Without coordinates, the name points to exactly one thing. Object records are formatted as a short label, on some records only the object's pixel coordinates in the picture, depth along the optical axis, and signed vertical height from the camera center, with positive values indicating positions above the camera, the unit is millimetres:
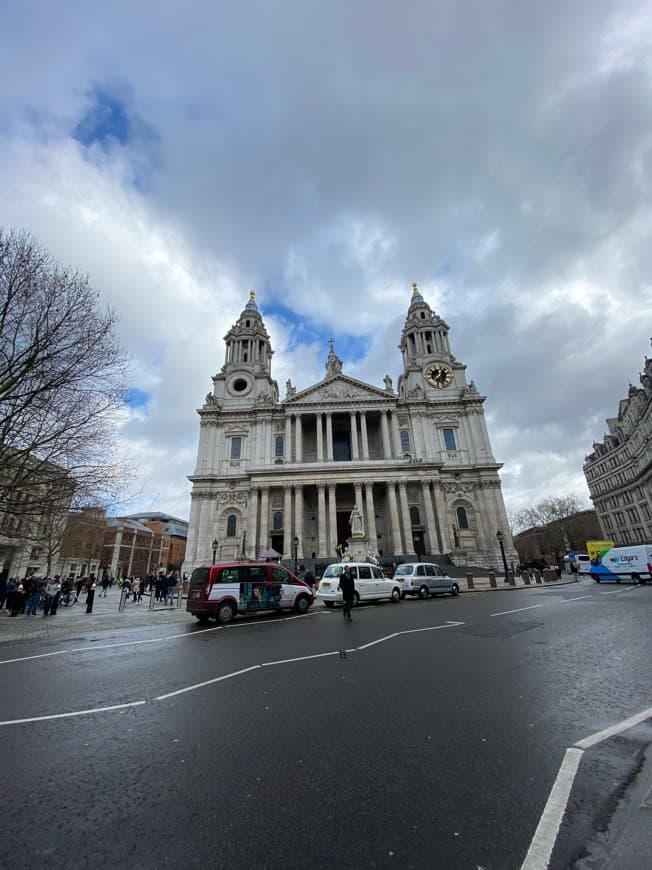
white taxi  15797 +6
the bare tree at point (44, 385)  11844 +6412
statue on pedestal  26906 +3945
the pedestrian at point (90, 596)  18062 -15
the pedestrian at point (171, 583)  22266 +498
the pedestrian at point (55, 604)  16923 -290
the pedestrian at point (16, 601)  16469 -101
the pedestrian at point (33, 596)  17047 +78
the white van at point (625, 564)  21500 +611
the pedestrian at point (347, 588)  11422 -66
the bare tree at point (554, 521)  63688 +9790
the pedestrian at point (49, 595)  16641 +87
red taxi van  12086 -17
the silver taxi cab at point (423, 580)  18438 +140
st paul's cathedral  38469 +11860
